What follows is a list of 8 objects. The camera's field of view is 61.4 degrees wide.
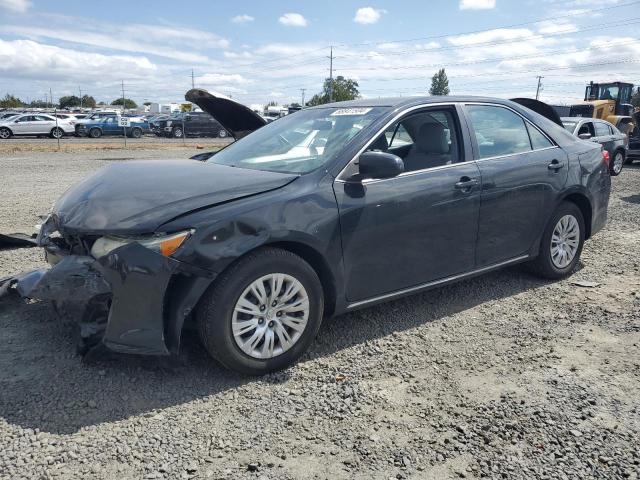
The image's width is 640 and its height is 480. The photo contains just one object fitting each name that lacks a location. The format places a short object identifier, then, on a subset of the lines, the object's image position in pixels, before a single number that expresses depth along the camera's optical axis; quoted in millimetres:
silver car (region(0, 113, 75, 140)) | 30750
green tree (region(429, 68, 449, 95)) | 115375
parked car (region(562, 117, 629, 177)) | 12948
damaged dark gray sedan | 2975
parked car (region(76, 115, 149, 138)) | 34062
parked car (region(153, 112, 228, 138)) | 36031
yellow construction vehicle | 20744
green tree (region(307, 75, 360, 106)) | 84775
